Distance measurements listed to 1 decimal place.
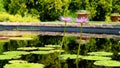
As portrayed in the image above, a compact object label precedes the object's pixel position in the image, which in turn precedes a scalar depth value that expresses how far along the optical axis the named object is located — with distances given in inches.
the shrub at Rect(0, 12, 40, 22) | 550.6
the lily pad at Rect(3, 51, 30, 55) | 226.5
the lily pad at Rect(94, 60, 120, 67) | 188.3
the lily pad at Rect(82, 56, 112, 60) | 210.0
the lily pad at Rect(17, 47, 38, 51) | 256.8
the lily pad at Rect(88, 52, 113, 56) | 230.8
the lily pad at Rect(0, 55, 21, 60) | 207.2
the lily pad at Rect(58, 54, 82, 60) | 213.9
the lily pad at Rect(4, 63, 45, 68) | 175.6
